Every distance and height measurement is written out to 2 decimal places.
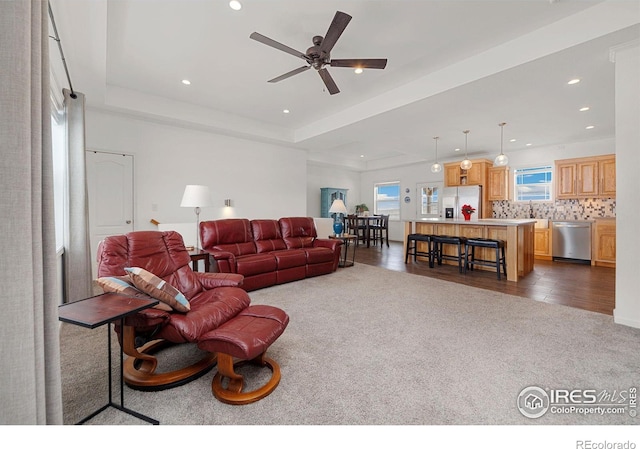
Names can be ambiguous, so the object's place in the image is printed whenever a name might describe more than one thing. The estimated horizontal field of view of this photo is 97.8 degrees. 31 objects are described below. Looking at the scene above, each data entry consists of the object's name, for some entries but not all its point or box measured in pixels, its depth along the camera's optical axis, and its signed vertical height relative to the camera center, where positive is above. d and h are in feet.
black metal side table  4.30 -1.51
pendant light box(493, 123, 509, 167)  17.28 +3.75
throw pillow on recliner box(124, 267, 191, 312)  5.66 -1.42
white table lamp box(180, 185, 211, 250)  11.51 +0.96
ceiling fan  7.95 +5.38
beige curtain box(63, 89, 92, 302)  9.95 +0.31
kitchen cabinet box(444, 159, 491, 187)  24.38 +4.15
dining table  28.17 -0.23
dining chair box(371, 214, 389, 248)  28.50 -0.56
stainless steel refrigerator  24.32 +1.83
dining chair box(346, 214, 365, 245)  28.39 -0.55
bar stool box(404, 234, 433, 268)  18.32 -1.98
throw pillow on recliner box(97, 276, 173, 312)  5.63 -1.35
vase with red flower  19.07 +0.52
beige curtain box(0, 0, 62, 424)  2.79 +0.02
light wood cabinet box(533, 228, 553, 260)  20.95 -1.85
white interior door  14.88 +1.45
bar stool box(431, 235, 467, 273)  16.55 -1.68
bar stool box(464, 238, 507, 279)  14.96 -1.87
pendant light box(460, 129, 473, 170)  18.74 +3.78
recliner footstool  5.26 -2.44
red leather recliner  5.61 -2.20
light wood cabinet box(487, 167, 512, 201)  23.77 +3.10
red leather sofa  12.66 -1.53
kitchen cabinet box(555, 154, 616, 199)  19.17 +3.04
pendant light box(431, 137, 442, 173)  20.13 +3.78
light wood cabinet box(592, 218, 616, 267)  18.10 -1.53
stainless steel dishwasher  19.33 -1.51
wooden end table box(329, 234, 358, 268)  18.21 -1.97
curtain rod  7.41 +5.40
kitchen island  14.78 -0.84
